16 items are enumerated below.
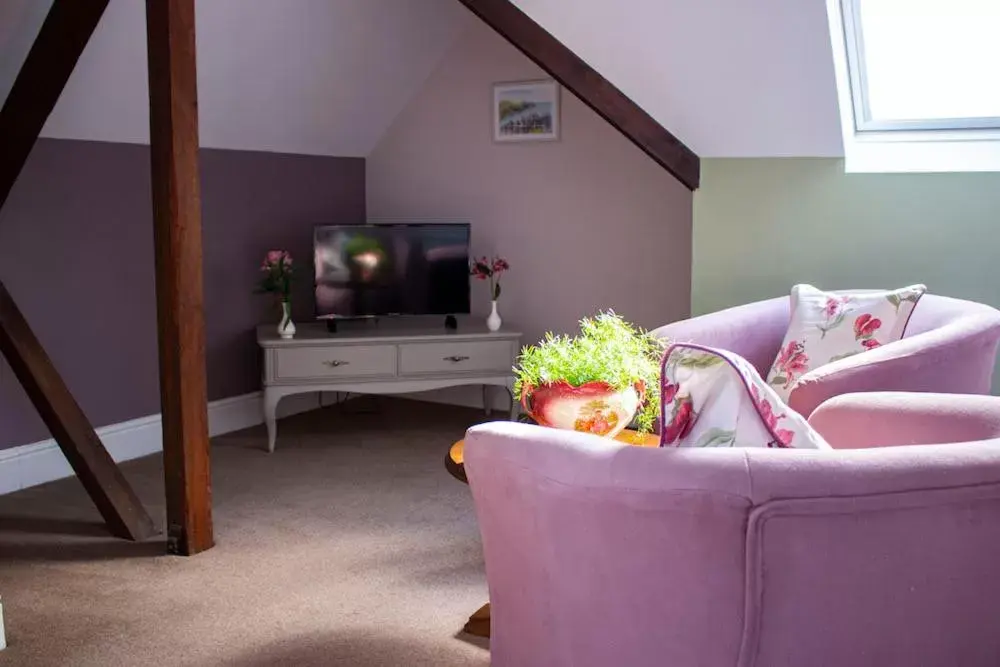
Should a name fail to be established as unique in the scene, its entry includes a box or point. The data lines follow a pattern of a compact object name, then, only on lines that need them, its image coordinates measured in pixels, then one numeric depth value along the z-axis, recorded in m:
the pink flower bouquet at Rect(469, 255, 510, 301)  5.50
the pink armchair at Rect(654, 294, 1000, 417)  3.06
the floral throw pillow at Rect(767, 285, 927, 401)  3.47
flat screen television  5.43
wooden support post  3.48
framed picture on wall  5.57
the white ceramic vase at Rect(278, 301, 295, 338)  5.15
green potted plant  2.54
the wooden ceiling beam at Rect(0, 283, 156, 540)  3.86
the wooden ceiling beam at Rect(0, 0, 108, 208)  3.74
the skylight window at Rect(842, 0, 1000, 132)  4.02
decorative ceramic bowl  2.55
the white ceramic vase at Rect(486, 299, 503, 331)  5.45
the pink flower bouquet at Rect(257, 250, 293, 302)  5.17
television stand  5.10
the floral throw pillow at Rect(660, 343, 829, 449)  1.88
